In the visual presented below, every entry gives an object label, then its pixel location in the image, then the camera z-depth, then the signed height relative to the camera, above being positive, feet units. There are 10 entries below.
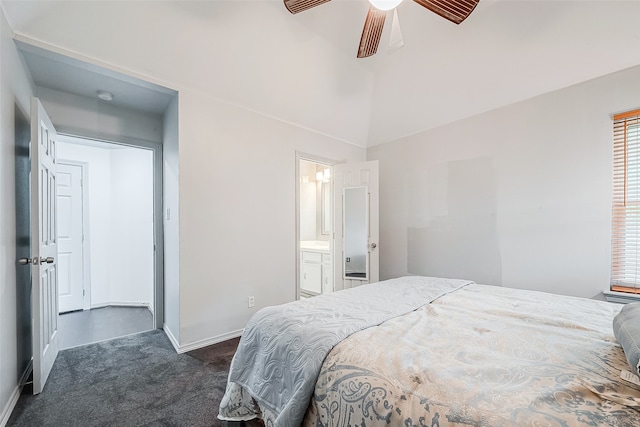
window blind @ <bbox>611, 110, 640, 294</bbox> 7.44 +0.17
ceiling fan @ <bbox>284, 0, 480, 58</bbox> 5.32 +4.08
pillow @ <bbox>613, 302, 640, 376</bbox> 2.74 -1.39
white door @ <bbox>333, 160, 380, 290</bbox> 11.97 -0.11
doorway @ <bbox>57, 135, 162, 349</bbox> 12.66 -0.94
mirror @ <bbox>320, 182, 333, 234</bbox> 16.23 +0.09
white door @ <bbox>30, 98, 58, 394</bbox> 6.22 -0.82
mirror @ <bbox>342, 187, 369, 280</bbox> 12.12 -0.96
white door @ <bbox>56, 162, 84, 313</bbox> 12.53 -1.16
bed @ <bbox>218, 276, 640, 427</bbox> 2.44 -1.75
